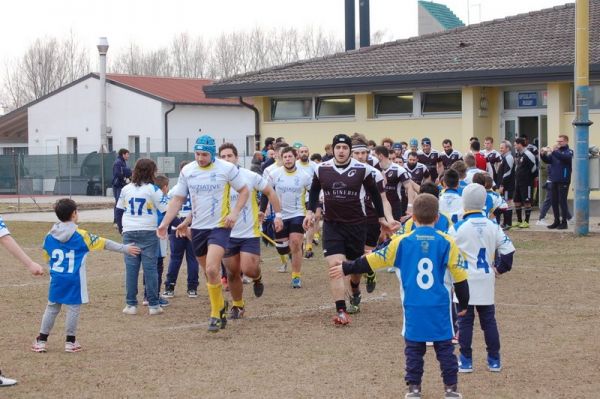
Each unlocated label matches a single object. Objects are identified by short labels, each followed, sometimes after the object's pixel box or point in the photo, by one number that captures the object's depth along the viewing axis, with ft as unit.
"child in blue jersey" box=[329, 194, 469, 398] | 23.77
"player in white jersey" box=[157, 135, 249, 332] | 34.99
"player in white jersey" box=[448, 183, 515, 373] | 27.61
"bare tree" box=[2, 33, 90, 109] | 288.92
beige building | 83.66
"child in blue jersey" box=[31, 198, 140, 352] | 31.50
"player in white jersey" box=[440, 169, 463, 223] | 36.45
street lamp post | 138.17
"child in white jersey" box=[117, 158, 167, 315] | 38.83
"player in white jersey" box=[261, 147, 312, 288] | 46.06
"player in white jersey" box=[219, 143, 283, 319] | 37.52
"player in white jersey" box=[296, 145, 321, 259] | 50.93
